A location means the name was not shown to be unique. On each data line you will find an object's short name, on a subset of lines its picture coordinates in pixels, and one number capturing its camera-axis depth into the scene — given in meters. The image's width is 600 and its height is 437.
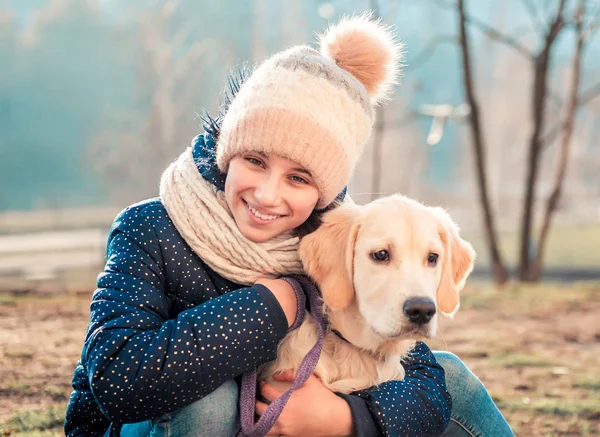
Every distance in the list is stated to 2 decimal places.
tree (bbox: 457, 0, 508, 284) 8.77
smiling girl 1.75
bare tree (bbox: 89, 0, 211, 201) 26.36
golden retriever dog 1.97
